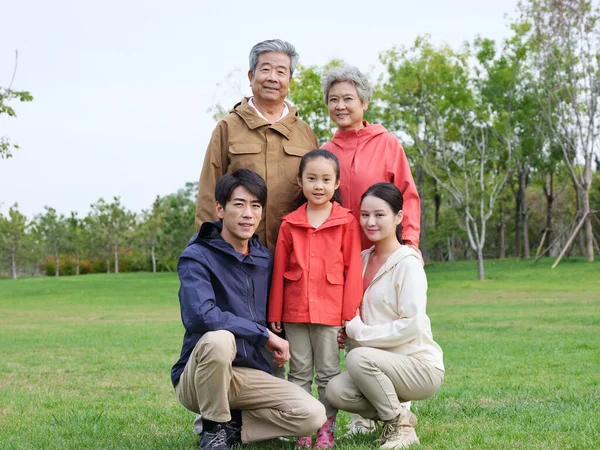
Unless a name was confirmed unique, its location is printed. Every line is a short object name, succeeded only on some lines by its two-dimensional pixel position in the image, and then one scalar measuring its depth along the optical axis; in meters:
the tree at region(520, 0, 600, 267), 30.41
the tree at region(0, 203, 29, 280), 50.51
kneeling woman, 4.31
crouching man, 4.13
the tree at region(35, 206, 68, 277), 54.78
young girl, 4.42
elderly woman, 4.80
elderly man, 4.86
